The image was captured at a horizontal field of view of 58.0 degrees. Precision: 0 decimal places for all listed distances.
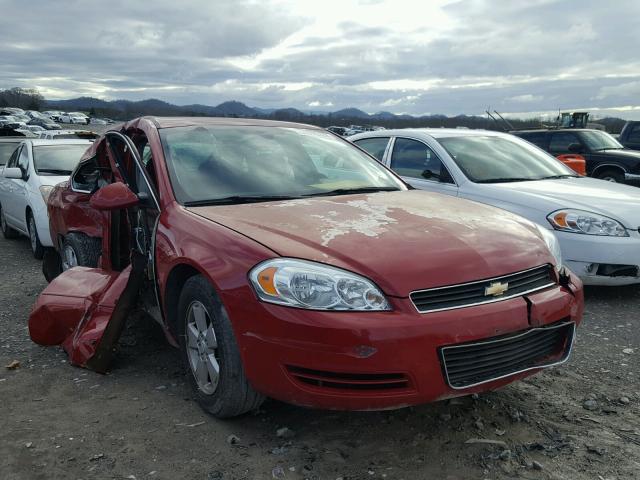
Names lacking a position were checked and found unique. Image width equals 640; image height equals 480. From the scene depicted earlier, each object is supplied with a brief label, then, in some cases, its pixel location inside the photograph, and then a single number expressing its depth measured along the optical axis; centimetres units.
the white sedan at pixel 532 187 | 493
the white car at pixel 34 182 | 709
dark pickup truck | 1140
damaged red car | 244
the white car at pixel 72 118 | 7438
